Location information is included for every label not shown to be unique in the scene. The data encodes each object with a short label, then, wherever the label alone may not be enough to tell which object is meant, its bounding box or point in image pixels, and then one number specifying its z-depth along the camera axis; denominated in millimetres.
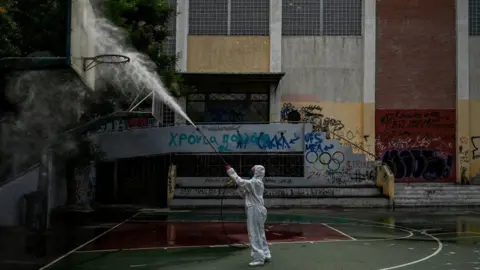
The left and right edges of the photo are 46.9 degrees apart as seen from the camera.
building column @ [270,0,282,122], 29766
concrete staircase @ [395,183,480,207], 24016
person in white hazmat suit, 10077
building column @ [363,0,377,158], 29900
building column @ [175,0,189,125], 29930
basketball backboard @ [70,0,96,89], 10164
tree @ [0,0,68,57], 16203
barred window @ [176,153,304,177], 25453
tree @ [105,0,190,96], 19647
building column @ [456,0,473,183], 29562
